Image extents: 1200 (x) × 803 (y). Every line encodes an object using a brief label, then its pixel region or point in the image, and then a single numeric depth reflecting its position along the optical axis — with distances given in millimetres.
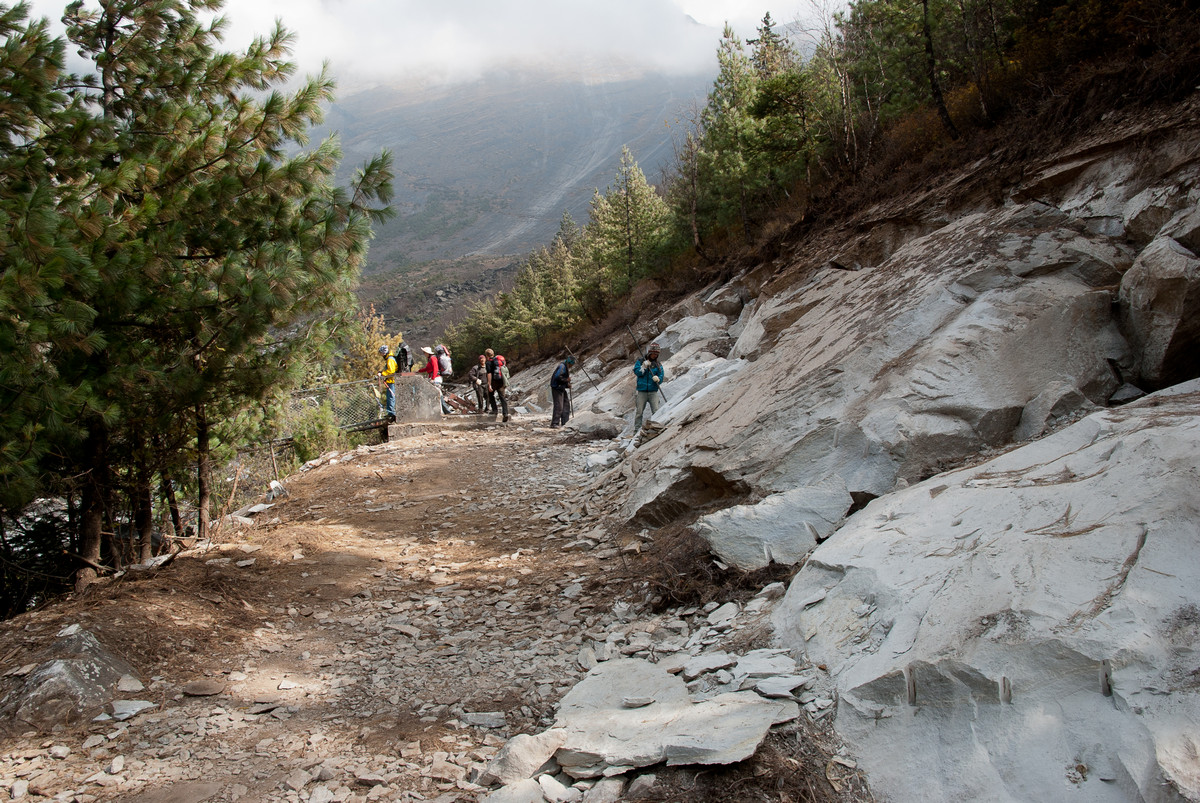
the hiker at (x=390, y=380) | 15969
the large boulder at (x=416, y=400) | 15906
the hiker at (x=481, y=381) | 18547
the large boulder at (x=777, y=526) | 4809
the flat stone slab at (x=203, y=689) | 4266
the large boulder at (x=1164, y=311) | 4828
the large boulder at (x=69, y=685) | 3896
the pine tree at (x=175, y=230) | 4781
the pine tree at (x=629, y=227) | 35803
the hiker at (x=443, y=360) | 20125
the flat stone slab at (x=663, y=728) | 2758
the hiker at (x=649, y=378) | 11609
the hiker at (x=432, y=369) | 18344
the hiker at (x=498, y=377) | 17500
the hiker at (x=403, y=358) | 16938
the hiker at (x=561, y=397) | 15586
